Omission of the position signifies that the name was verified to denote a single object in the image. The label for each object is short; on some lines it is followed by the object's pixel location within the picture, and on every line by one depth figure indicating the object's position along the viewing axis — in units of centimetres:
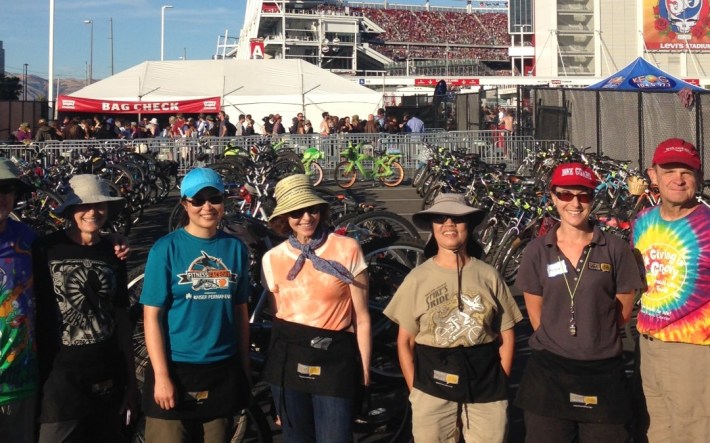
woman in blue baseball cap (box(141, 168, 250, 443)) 384
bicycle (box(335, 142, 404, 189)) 1955
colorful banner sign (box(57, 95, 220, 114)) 3186
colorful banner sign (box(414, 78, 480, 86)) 8357
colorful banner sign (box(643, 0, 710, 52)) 7138
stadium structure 7425
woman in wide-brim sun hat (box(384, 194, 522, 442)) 391
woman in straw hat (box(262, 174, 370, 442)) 408
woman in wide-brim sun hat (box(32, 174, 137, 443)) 390
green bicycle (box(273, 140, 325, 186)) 1897
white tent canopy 3484
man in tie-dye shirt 388
